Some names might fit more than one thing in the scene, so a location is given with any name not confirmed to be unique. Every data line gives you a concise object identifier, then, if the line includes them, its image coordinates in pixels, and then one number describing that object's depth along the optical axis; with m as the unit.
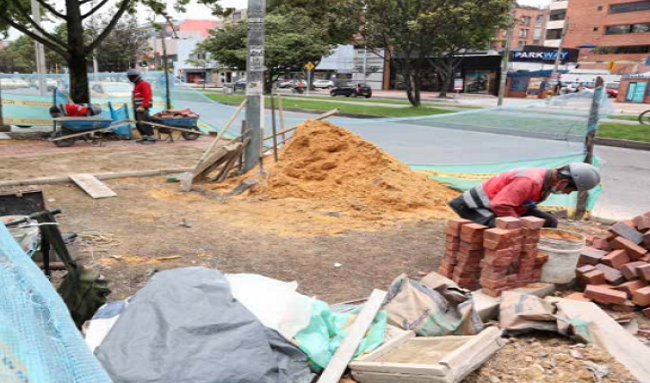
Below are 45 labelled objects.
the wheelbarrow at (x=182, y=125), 13.23
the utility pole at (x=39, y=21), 14.39
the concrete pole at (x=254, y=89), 8.80
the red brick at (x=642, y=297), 3.96
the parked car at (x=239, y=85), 48.75
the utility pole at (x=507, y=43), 23.22
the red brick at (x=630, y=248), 4.42
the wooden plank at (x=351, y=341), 2.89
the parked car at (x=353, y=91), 40.47
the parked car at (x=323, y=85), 57.19
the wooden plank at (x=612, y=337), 3.11
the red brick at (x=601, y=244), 4.73
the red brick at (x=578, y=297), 4.02
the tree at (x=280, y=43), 36.28
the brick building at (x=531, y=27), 82.44
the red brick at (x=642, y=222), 4.58
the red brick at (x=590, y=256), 4.51
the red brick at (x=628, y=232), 4.58
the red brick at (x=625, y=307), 3.95
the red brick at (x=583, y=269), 4.38
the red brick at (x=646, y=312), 3.91
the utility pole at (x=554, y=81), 36.11
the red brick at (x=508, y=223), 3.89
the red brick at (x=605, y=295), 3.93
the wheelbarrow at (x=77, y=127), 11.89
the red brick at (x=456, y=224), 4.21
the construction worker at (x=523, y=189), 4.25
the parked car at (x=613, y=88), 40.60
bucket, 4.26
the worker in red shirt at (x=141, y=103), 12.46
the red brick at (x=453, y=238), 4.28
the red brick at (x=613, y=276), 4.26
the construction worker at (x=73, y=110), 12.36
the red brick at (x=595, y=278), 4.28
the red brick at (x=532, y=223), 3.96
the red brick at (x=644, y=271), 4.10
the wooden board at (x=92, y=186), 7.30
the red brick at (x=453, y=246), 4.30
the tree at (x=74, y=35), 13.00
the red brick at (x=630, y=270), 4.23
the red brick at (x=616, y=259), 4.38
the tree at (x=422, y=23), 21.45
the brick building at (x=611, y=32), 56.28
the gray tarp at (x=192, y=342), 2.46
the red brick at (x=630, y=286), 4.11
